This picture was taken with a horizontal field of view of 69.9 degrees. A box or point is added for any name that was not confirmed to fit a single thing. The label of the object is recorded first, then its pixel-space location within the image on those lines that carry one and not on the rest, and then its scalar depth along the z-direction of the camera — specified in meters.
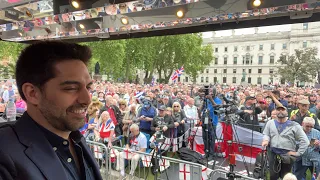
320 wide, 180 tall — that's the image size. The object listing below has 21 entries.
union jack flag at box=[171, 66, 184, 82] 17.59
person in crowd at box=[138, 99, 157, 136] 6.12
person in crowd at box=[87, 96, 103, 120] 5.66
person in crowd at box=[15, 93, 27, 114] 4.52
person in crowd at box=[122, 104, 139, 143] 5.96
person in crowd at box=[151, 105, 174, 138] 5.73
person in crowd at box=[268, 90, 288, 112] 6.45
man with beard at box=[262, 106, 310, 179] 4.00
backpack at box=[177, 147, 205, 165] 4.87
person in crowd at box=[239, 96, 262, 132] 5.64
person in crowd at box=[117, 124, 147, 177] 4.25
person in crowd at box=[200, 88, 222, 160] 5.37
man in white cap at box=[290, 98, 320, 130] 5.01
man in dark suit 0.91
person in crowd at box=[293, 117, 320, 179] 4.15
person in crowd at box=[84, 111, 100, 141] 5.19
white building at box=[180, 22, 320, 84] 63.31
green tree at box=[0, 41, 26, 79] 12.04
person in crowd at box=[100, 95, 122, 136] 6.01
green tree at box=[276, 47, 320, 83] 36.75
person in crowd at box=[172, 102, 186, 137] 6.15
